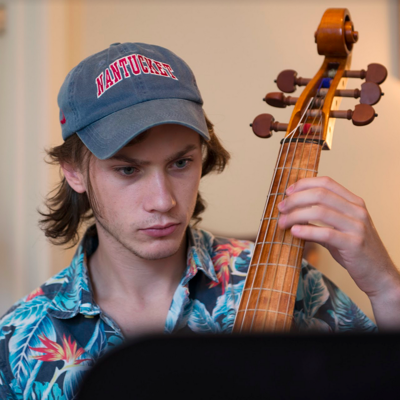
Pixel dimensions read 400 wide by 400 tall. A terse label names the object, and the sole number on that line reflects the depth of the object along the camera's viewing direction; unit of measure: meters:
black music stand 0.96
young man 1.91
